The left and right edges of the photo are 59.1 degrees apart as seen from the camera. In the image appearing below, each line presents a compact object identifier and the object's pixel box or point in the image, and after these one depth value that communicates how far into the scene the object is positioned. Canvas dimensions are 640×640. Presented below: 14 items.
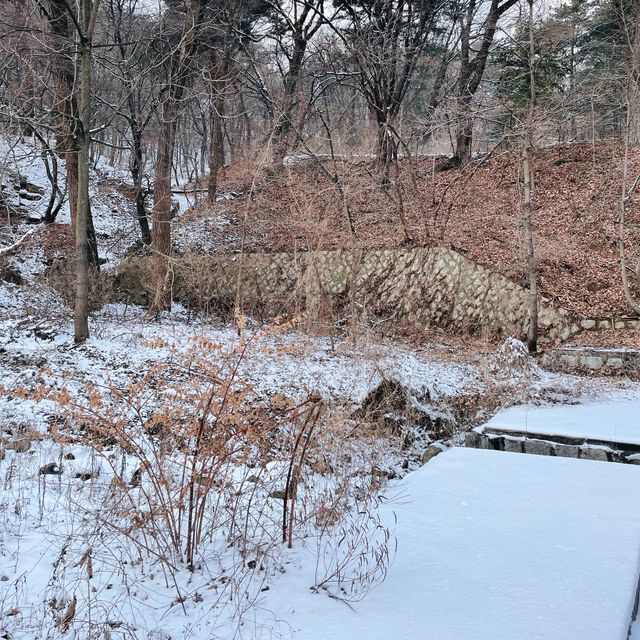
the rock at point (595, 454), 5.46
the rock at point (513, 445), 5.83
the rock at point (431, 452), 5.70
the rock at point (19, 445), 4.95
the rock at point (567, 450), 5.60
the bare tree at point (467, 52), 15.91
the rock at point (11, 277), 12.95
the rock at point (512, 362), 8.90
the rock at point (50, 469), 4.43
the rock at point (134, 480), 3.89
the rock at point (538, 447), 5.68
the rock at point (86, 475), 4.29
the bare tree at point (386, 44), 16.33
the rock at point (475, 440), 5.99
